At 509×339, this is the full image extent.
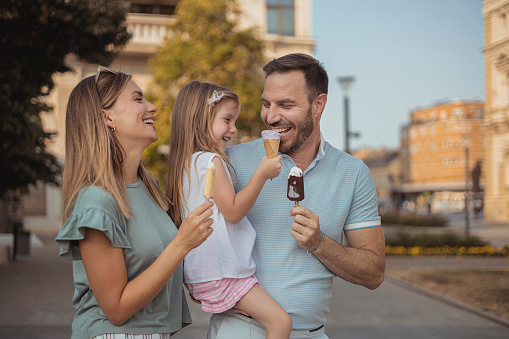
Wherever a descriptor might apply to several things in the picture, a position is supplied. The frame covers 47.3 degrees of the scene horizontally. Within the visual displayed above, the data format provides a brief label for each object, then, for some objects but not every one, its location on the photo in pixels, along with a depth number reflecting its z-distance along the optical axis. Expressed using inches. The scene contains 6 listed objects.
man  111.2
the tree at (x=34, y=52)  386.3
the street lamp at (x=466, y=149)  1018.0
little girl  106.7
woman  89.4
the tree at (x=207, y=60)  789.2
